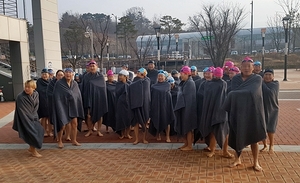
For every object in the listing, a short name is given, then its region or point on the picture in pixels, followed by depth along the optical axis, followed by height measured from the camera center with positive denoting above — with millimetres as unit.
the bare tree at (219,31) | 21625 +2393
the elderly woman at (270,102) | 5586 -800
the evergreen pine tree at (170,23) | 50388 +6914
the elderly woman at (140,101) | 6672 -893
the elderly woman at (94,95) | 7520 -813
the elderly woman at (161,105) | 6715 -1000
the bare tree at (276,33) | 51094 +5374
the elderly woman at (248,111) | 4641 -813
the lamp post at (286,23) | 21147 +2951
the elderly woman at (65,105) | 6457 -917
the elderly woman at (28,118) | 5789 -1068
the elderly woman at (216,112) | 5316 -945
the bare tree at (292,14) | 42938 +7229
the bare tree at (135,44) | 48328 +3568
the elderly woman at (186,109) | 5840 -945
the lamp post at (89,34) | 26092 +2802
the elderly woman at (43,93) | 7539 -732
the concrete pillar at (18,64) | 15312 +97
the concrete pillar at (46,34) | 15898 +1809
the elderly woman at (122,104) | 7051 -996
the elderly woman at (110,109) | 7812 -1240
